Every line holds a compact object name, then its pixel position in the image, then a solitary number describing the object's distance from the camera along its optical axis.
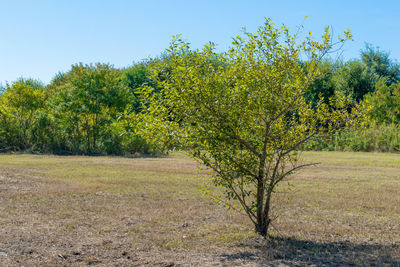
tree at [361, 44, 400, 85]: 51.06
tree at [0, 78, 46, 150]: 29.61
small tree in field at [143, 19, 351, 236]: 6.84
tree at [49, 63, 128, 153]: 28.19
